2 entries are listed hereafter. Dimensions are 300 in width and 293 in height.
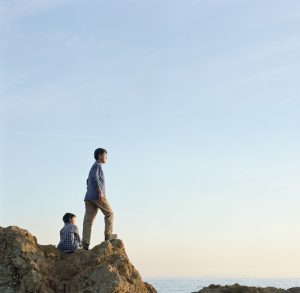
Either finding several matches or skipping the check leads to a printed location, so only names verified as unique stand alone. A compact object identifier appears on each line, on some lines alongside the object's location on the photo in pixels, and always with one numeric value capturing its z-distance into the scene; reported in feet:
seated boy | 46.83
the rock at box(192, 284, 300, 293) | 49.21
